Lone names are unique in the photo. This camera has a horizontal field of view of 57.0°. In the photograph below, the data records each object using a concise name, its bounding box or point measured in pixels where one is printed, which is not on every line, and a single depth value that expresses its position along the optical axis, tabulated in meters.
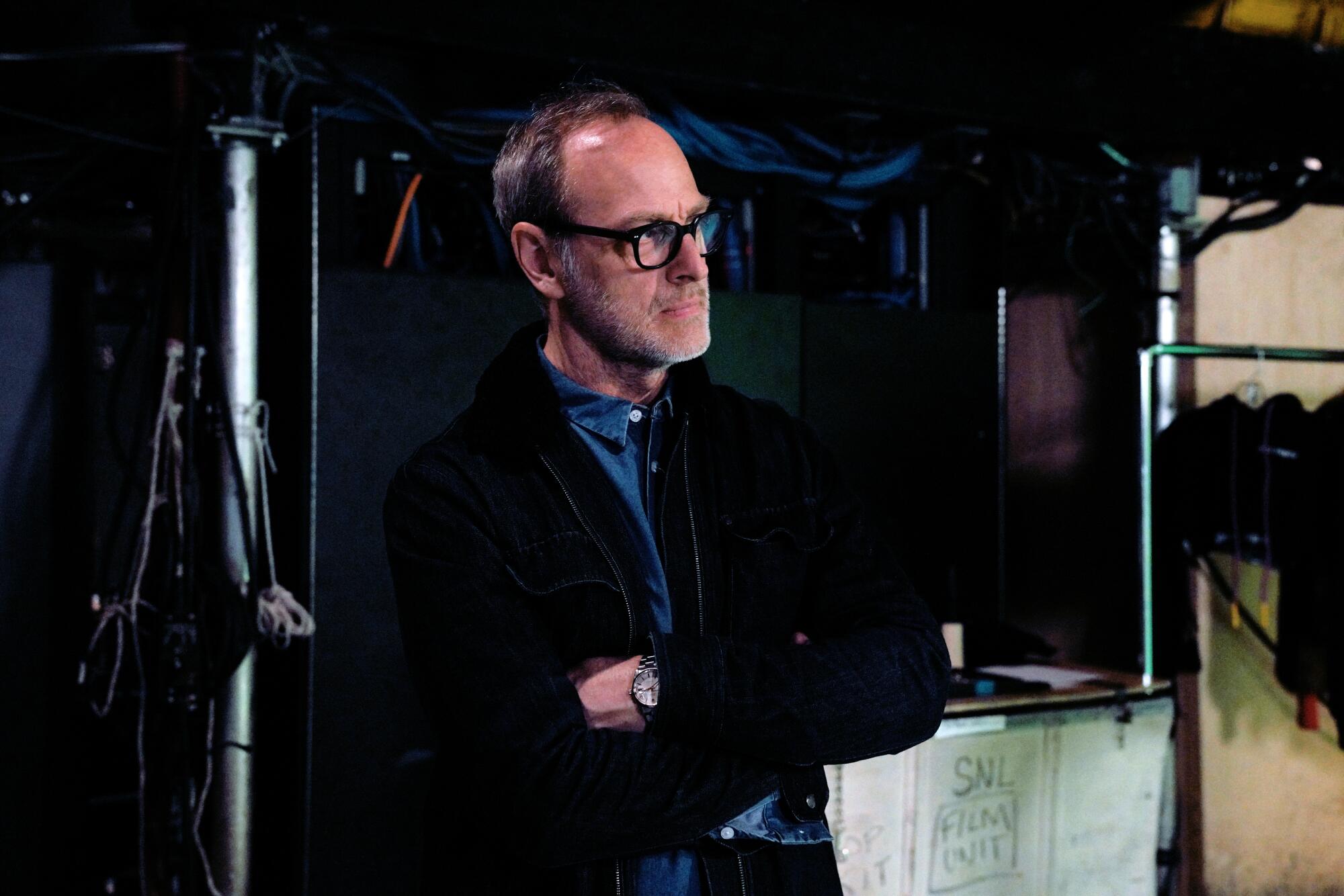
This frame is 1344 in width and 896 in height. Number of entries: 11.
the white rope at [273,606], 2.78
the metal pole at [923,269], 3.93
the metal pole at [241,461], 2.79
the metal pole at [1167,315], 3.98
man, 1.33
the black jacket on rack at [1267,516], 3.59
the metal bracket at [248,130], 2.71
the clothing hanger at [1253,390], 4.20
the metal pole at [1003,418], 3.87
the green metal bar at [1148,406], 3.74
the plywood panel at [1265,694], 4.18
